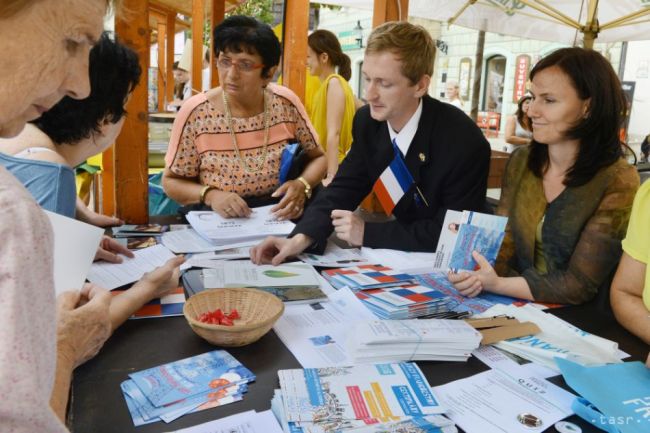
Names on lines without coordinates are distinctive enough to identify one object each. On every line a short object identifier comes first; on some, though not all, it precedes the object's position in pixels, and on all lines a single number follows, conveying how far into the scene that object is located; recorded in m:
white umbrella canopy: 4.41
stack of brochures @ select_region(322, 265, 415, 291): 1.62
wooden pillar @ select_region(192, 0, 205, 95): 7.97
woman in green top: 1.68
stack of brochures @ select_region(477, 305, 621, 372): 1.27
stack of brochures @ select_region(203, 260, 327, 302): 1.55
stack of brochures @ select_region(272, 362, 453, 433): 0.97
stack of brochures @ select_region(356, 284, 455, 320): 1.42
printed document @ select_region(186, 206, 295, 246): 2.07
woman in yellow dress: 4.24
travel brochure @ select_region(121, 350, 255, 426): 1.01
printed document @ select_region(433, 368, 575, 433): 1.02
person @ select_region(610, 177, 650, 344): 1.51
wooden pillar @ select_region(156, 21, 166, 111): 14.85
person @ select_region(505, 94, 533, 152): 6.66
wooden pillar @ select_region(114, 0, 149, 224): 2.29
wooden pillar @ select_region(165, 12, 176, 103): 12.31
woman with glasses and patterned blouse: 2.46
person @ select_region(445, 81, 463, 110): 8.02
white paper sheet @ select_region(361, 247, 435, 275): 1.84
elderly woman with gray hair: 0.56
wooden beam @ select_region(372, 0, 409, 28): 3.39
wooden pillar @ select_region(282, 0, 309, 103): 3.90
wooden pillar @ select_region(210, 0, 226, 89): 6.80
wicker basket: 1.22
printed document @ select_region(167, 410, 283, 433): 0.96
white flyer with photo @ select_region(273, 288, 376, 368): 1.23
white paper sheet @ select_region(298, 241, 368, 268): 1.90
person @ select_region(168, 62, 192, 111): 10.16
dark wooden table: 0.99
